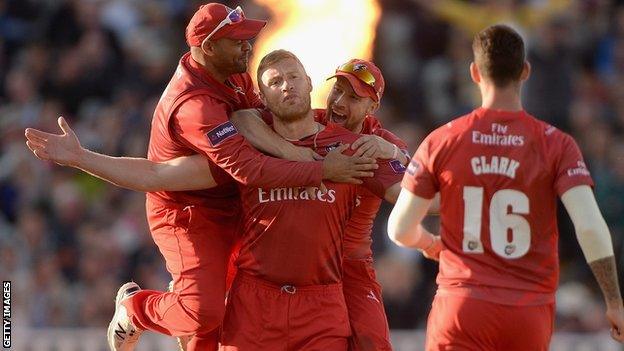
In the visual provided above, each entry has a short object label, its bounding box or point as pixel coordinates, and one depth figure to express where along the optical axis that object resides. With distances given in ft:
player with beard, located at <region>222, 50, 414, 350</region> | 57.00
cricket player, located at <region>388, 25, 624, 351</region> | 50.31
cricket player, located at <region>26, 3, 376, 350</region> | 57.36
